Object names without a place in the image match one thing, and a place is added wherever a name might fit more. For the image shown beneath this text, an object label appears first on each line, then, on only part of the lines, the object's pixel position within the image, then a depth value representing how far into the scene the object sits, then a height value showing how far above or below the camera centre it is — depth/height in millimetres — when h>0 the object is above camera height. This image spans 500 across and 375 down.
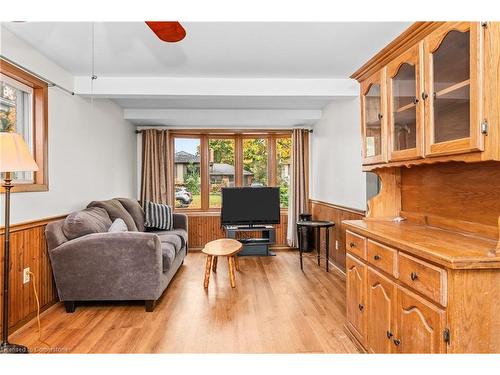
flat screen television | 5852 -353
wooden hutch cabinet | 1375 -100
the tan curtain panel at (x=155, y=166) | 6031 +348
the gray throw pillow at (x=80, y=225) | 3285 -377
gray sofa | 3158 -717
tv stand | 5668 -908
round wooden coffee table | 3912 -767
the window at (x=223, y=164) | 6406 +404
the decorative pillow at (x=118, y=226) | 3615 -436
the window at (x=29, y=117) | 3010 +644
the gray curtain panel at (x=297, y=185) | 6168 +0
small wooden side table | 4570 -535
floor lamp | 2139 +124
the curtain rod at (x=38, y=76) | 2600 +978
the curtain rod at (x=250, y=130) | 6152 +1001
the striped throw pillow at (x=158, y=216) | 5074 -461
